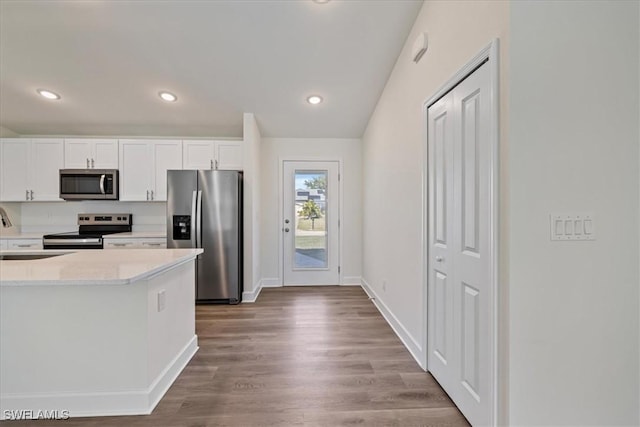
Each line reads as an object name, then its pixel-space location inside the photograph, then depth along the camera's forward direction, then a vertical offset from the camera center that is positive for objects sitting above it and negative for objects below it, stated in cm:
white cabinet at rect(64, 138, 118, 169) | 423 +84
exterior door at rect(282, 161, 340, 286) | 490 -17
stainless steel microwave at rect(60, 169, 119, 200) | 413 +41
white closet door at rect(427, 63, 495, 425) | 158 -19
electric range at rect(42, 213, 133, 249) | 443 -14
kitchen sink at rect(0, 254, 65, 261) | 267 -36
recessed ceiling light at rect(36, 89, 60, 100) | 366 +144
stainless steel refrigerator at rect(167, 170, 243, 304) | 394 -11
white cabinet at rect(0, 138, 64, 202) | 417 +63
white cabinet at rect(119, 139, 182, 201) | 428 +67
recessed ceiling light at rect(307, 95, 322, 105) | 380 +142
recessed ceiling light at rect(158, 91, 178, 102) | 370 +143
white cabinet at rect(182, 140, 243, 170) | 434 +84
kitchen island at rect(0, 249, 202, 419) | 180 -77
